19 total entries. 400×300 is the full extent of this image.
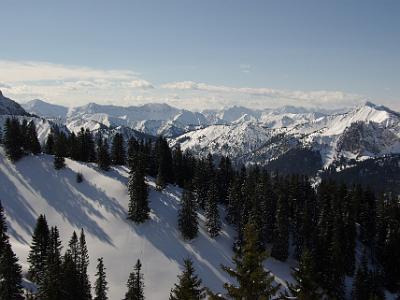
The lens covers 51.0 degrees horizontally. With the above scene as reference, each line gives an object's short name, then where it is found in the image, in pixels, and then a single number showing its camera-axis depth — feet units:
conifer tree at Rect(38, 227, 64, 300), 164.35
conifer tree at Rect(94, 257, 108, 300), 225.35
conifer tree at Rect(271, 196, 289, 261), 333.83
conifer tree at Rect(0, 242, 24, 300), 191.83
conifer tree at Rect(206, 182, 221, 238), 339.16
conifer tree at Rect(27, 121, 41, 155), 426.10
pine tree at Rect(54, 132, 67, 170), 400.88
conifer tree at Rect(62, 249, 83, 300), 179.52
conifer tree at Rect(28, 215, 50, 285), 241.96
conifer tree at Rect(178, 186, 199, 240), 329.31
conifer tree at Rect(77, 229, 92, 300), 203.42
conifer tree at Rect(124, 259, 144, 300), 216.33
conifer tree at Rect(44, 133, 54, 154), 450.30
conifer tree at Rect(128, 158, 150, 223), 339.16
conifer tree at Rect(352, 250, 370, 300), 286.66
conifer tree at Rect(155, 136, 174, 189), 402.93
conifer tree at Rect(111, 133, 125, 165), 435.53
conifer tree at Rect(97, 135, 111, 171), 399.85
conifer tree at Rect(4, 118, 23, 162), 411.13
